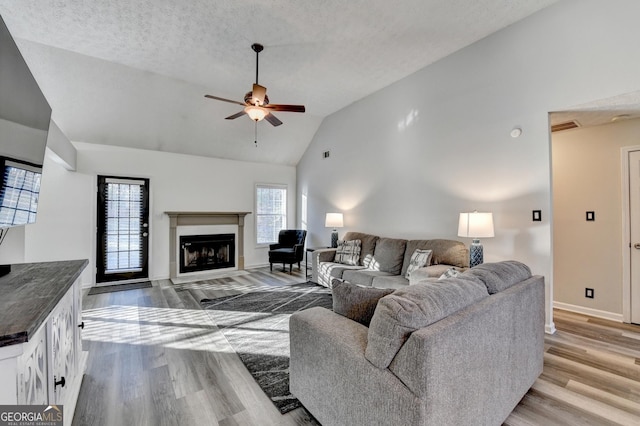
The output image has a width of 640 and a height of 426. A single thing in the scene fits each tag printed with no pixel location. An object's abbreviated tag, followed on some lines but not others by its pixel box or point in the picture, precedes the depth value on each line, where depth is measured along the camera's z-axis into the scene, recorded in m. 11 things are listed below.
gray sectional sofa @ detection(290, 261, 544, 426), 1.21
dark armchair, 6.12
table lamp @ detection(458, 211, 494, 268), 3.19
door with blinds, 5.16
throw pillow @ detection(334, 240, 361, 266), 4.71
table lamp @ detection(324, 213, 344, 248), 5.50
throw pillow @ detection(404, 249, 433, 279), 3.65
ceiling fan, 3.27
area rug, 2.22
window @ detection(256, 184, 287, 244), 7.04
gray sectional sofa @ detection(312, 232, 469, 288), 3.59
